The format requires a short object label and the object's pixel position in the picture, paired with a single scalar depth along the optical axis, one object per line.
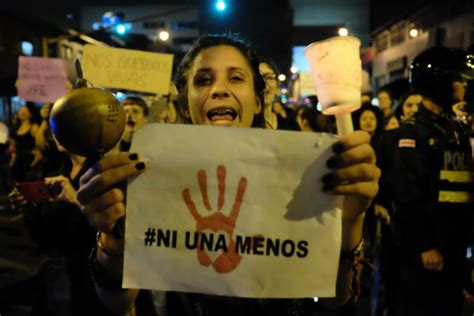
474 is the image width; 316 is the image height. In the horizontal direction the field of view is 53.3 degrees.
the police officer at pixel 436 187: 3.06
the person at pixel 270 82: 3.88
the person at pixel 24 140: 5.61
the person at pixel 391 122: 6.37
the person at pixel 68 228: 2.87
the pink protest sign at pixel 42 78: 5.59
